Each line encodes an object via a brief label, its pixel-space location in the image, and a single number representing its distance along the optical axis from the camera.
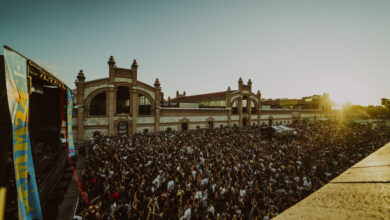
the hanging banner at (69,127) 8.98
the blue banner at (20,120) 3.11
